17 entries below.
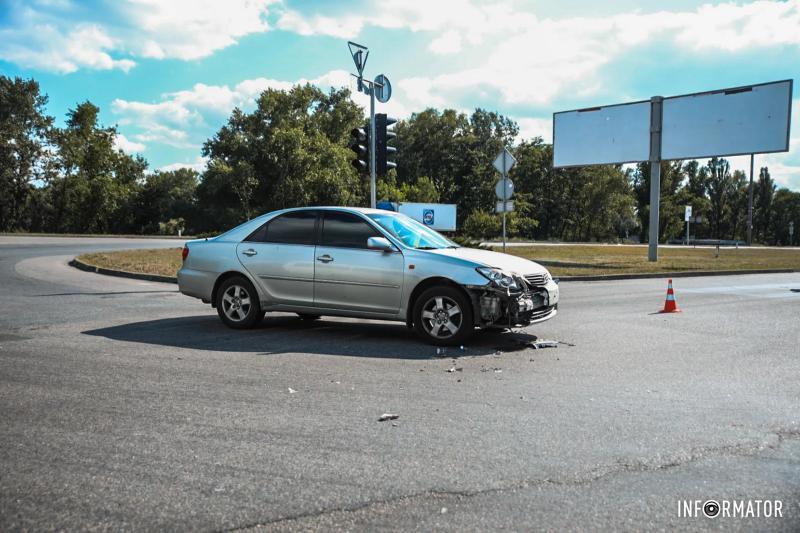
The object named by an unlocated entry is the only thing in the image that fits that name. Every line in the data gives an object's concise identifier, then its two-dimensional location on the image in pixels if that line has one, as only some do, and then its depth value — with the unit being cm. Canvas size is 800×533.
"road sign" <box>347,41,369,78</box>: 1573
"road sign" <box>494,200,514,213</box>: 1816
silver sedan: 709
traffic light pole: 1498
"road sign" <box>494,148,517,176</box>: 1802
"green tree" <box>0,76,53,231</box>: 5534
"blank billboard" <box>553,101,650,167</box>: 2525
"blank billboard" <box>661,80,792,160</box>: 2291
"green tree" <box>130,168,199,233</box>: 6780
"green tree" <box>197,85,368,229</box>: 5728
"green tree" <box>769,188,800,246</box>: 9850
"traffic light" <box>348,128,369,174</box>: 1483
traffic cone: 1044
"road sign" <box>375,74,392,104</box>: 1659
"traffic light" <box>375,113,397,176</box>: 1505
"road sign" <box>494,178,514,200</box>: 1830
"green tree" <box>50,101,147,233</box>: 5916
